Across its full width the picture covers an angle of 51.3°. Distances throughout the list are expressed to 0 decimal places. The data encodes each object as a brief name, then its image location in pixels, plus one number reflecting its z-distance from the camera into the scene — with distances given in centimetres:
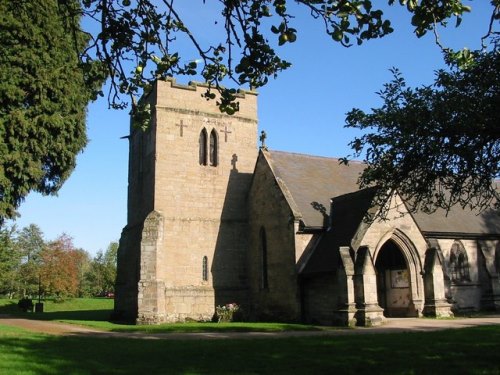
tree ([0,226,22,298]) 4819
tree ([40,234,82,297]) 5788
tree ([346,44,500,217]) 1223
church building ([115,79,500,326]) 2445
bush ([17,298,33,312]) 4434
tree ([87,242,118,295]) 7850
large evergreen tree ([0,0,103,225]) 2102
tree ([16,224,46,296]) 6829
